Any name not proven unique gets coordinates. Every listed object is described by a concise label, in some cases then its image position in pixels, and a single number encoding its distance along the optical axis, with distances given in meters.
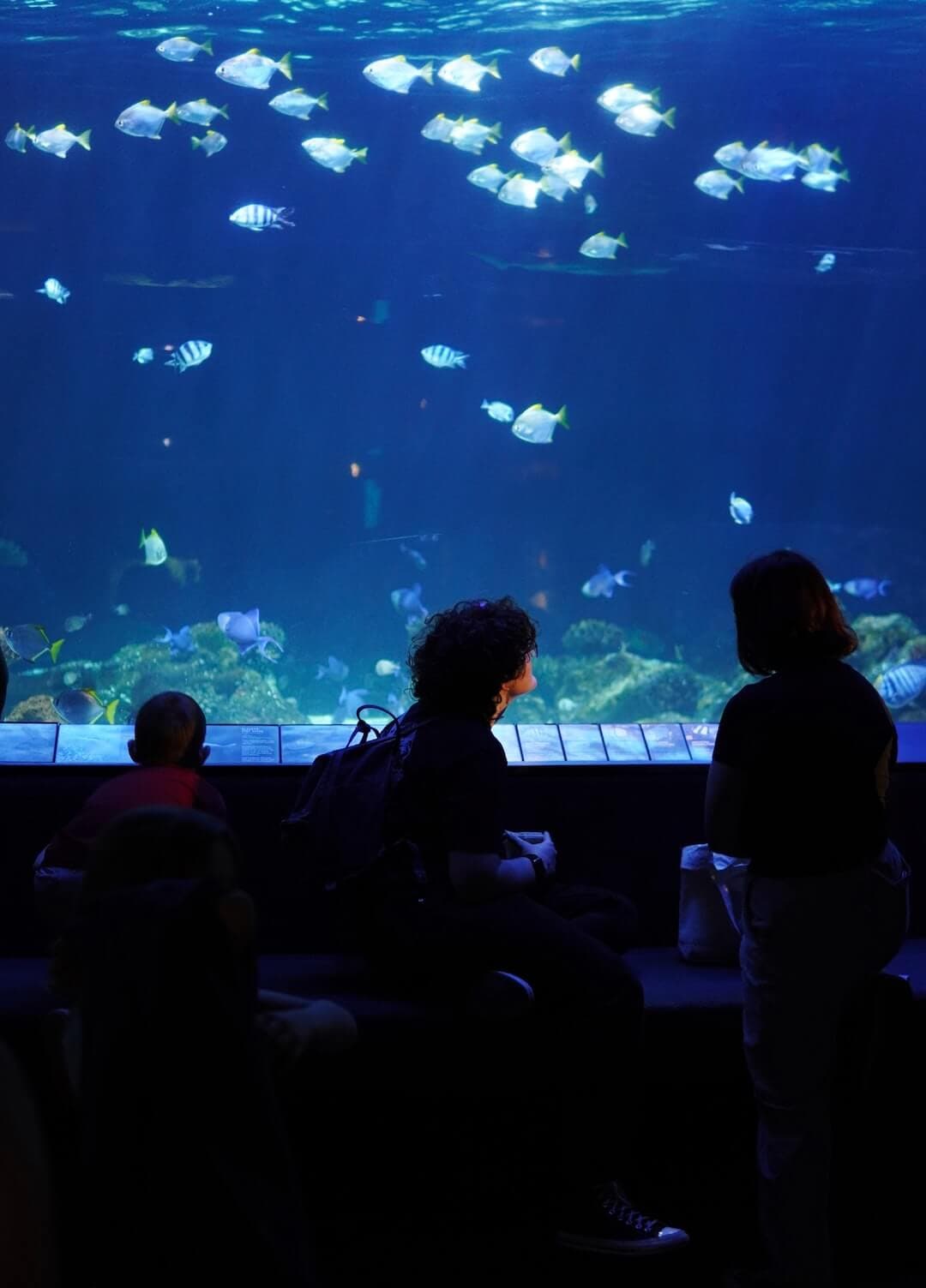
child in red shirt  2.80
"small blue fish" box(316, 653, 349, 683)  14.73
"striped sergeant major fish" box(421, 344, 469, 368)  8.91
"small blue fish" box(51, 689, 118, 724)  5.54
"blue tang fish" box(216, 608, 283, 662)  8.30
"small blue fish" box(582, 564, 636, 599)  10.06
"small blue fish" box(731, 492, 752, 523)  9.40
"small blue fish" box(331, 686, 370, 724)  11.32
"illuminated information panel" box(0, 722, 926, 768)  3.62
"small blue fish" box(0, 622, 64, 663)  5.87
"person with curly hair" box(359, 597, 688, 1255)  2.37
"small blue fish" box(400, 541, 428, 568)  19.92
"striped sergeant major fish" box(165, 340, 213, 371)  8.28
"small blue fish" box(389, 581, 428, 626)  11.93
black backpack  2.51
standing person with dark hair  2.21
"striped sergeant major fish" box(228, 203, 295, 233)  8.52
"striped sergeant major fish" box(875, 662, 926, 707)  6.11
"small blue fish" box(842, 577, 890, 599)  10.01
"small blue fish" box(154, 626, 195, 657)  10.90
